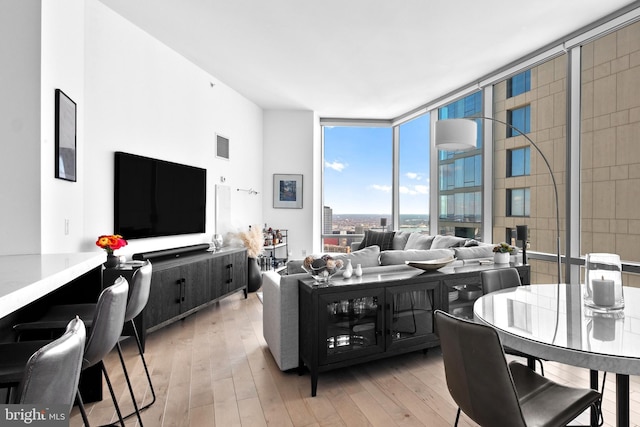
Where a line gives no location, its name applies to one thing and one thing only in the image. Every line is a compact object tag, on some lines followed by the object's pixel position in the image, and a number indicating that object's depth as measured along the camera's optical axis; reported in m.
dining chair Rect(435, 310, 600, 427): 1.24
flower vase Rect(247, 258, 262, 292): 5.49
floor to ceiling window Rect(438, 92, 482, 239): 5.39
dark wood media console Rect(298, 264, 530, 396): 2.58
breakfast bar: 1.12
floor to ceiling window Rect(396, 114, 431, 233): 6.75
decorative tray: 3.09
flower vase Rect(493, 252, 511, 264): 3.62
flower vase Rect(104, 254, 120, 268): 3.12
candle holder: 1.63
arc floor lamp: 3.28
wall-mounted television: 3.69
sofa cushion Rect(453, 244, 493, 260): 3.71
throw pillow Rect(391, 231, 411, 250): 6.31
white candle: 1.63
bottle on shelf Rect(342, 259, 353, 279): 2.81
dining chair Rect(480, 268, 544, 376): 2.32
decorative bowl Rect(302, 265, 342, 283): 2.63
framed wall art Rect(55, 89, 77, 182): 2.35
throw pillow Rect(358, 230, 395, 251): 6.54
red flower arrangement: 3.00
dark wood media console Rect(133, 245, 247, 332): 3.49
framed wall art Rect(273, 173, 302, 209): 7.06
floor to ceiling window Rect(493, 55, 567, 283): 4.13
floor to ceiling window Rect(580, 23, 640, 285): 3.38
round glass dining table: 1.21
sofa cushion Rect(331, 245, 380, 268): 3.09
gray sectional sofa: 2.80
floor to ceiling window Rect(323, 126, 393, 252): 7.61
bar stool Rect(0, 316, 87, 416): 0.72
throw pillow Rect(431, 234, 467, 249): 5.11
